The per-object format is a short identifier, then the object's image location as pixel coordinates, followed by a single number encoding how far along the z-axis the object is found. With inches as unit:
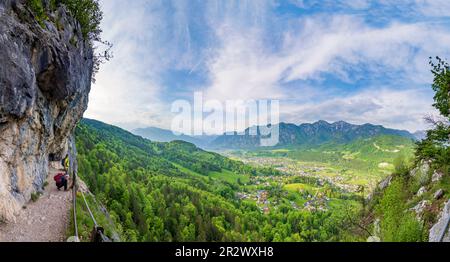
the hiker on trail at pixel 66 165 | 964.4
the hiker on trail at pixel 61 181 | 727.7
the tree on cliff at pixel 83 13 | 693.3
